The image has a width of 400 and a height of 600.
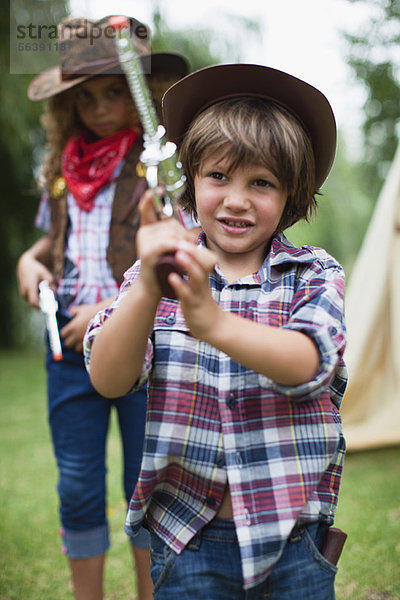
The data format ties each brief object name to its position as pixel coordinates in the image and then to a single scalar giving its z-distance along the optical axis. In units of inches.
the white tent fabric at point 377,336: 147.2
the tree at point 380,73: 178.5
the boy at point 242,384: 45.2
